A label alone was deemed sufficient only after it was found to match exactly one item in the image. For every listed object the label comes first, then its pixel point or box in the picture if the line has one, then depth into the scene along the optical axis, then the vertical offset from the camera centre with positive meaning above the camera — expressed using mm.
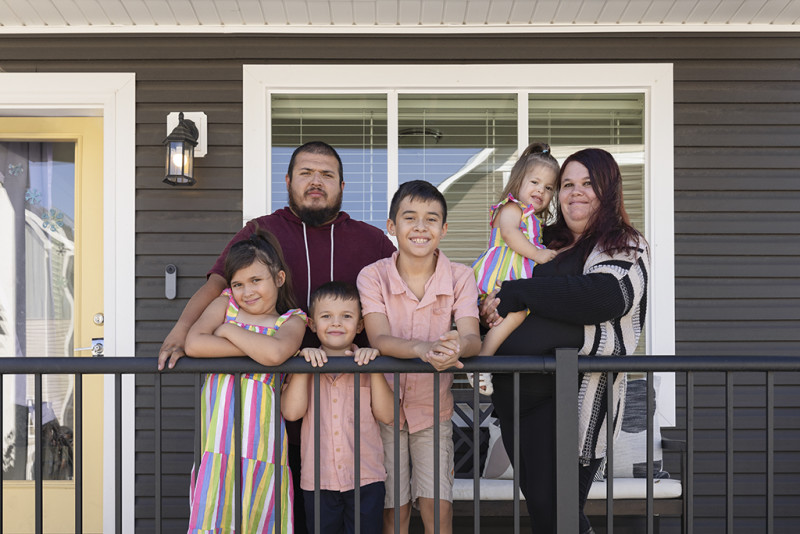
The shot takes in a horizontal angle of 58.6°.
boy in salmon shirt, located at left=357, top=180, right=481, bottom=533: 1987 -132
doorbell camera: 3555 -87
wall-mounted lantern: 3443 +541
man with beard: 2268 +106
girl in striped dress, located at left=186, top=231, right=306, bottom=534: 1929 -386
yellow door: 3672 -123
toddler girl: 2154 +126
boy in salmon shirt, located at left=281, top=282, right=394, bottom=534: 2014 -445
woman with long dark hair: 1856 -135
